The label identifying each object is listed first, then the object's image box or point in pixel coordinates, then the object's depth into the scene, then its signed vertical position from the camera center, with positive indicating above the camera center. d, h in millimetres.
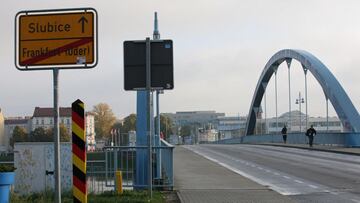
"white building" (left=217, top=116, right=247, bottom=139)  178125 -3185
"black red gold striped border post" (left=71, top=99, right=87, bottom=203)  9266 -447
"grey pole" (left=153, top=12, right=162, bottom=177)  18969 +811
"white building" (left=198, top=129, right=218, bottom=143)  162050 -3931
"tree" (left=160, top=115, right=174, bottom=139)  115012 -423
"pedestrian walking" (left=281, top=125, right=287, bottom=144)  60750 -1229
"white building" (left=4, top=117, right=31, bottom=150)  146750 +58
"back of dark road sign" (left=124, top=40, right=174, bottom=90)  13570 +1280
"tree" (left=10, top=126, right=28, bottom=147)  113238 -2270
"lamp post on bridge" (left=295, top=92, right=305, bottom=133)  88688 +2986
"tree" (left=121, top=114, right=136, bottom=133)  142250 -437
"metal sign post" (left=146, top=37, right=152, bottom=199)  13399 +877
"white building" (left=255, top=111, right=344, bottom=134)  158775 -654
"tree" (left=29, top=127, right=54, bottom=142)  92250 -1836
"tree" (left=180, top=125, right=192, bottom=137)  185875 -2598
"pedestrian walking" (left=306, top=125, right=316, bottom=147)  47969 -993
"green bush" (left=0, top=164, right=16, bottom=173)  12456 -925
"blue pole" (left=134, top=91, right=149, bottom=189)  19312 -346
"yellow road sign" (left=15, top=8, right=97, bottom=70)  8676 +1205
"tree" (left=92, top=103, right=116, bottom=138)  158250 +888
